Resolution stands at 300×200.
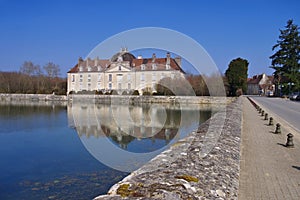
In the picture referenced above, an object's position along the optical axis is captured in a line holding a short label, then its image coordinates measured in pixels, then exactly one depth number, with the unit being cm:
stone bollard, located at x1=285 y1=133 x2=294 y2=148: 669
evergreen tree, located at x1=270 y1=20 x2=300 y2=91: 4259
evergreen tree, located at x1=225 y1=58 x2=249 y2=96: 4153
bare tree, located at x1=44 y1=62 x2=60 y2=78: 6165
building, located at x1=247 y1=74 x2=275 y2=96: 7988
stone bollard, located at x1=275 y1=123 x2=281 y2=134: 889
